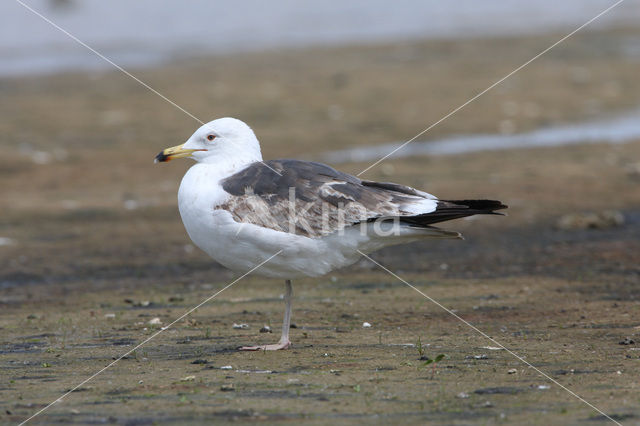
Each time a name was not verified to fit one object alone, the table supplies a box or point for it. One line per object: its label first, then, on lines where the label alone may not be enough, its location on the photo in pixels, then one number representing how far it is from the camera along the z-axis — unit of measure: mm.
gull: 13406
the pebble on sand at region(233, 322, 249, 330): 15562
